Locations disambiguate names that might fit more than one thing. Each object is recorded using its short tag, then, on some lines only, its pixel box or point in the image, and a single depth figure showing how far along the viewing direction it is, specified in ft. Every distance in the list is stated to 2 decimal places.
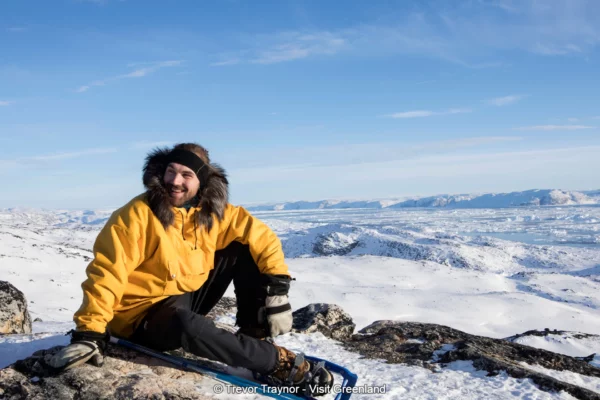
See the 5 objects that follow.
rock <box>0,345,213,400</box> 8.23
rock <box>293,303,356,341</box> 17.51
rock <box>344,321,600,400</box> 12.16
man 8.86
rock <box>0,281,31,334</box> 16.28
